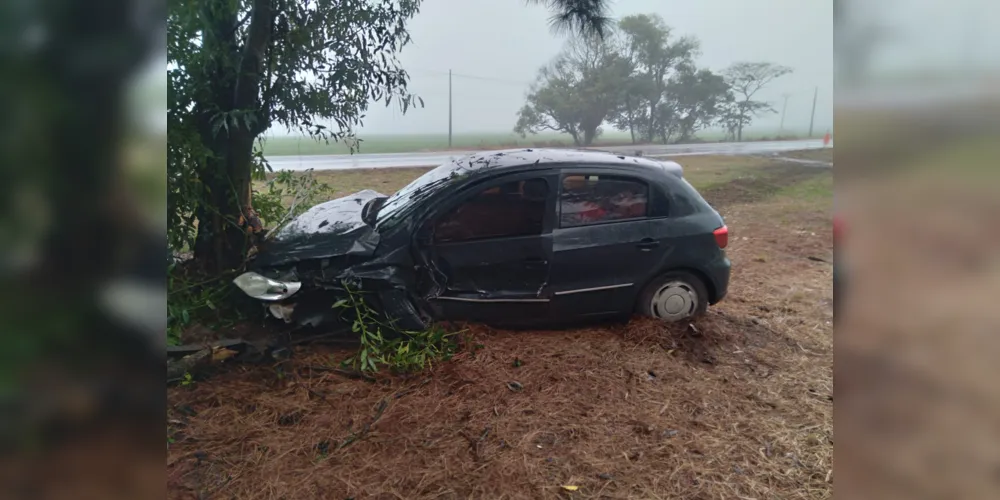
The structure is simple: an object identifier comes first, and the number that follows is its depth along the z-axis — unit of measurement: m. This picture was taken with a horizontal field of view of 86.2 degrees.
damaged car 3.09
